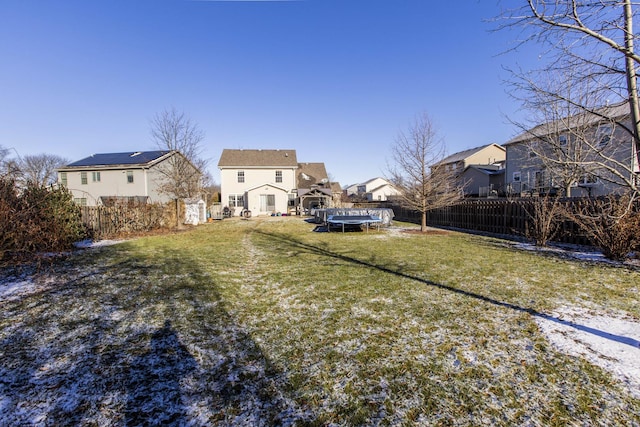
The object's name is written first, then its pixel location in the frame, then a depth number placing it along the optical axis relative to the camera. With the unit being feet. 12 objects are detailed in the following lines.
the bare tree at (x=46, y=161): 183.32
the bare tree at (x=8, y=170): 23.26
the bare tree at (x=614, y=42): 9.95
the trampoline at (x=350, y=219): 49.02
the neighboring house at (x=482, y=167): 110.63
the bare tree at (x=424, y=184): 48.55
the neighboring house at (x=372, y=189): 209.05
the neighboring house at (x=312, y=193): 106.85
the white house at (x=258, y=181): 104.78
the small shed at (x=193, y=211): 72.33
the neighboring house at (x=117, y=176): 89.92
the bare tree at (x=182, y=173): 60.64
